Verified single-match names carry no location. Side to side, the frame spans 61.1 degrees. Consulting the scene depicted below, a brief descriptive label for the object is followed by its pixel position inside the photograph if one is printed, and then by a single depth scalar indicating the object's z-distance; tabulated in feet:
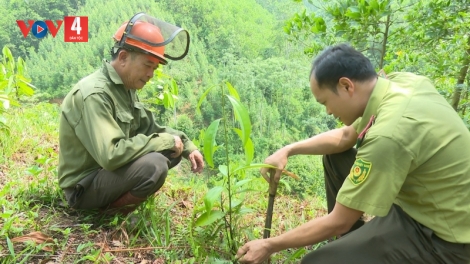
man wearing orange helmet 6.27
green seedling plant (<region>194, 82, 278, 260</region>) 5.24
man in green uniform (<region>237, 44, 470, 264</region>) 4.46
